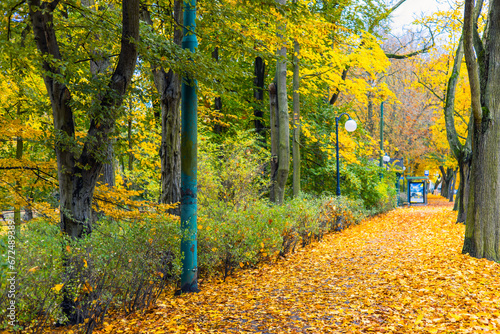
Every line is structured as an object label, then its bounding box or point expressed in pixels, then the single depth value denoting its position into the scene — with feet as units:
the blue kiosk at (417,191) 99.40
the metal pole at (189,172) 20.54
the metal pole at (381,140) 82.46
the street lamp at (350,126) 48.97
